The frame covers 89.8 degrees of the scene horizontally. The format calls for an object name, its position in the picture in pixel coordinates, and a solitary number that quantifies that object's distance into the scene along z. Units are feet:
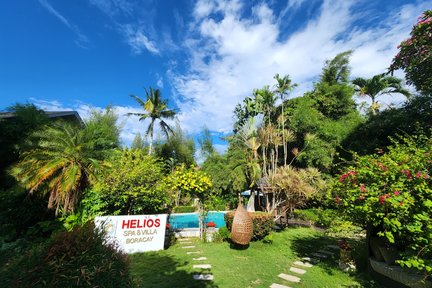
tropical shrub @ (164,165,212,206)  32.22
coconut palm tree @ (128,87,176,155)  80.89
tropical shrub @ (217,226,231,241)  32.27
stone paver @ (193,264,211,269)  21.38
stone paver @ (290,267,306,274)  20.83
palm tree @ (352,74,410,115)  60.59
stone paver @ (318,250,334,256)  26.53
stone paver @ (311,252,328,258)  25.54
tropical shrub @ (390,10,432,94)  32.50
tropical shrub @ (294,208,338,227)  23.30
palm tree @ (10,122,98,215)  24.14
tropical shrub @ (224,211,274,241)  31.48
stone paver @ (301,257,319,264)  23.96
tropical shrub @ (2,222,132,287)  7.63
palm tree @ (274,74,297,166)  53.88
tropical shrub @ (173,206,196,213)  71.45
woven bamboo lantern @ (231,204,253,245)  26.94
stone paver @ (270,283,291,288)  17.63
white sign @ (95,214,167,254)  25.46
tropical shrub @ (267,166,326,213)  38.29
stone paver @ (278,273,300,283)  18.98
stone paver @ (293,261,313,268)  22.75
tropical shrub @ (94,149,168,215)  27.20
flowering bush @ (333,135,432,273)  12.91
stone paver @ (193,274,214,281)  18.74
